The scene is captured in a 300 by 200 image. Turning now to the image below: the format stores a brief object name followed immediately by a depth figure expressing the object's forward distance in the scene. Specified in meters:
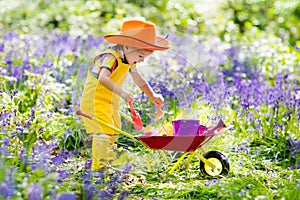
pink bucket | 4.05
